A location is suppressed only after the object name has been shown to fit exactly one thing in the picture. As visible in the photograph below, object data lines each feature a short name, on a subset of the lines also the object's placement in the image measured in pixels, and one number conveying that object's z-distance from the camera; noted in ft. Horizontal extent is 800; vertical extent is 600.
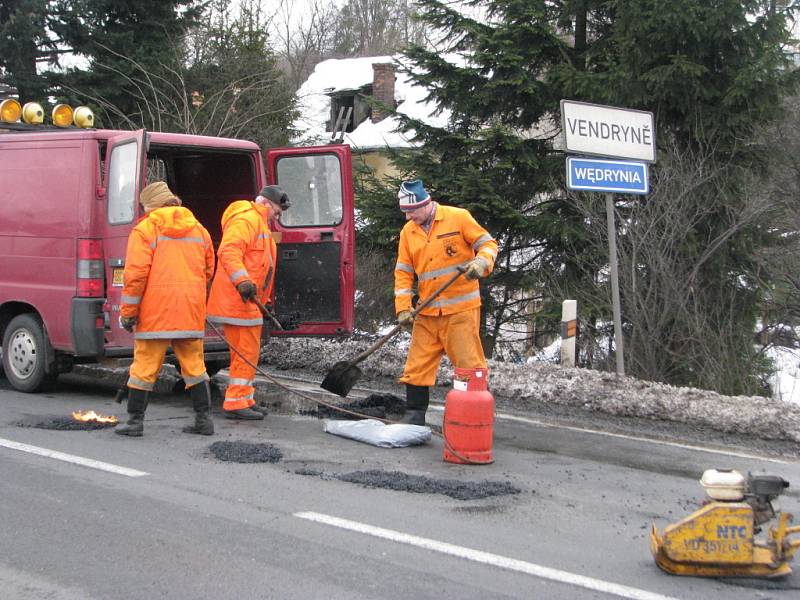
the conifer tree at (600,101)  37.37
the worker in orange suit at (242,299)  24.04
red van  25.85
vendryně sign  27.50
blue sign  27.48
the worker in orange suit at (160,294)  21.59
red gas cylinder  19.44
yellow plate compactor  12.59
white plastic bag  21.15
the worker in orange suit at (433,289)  22.03
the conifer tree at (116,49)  61.31
